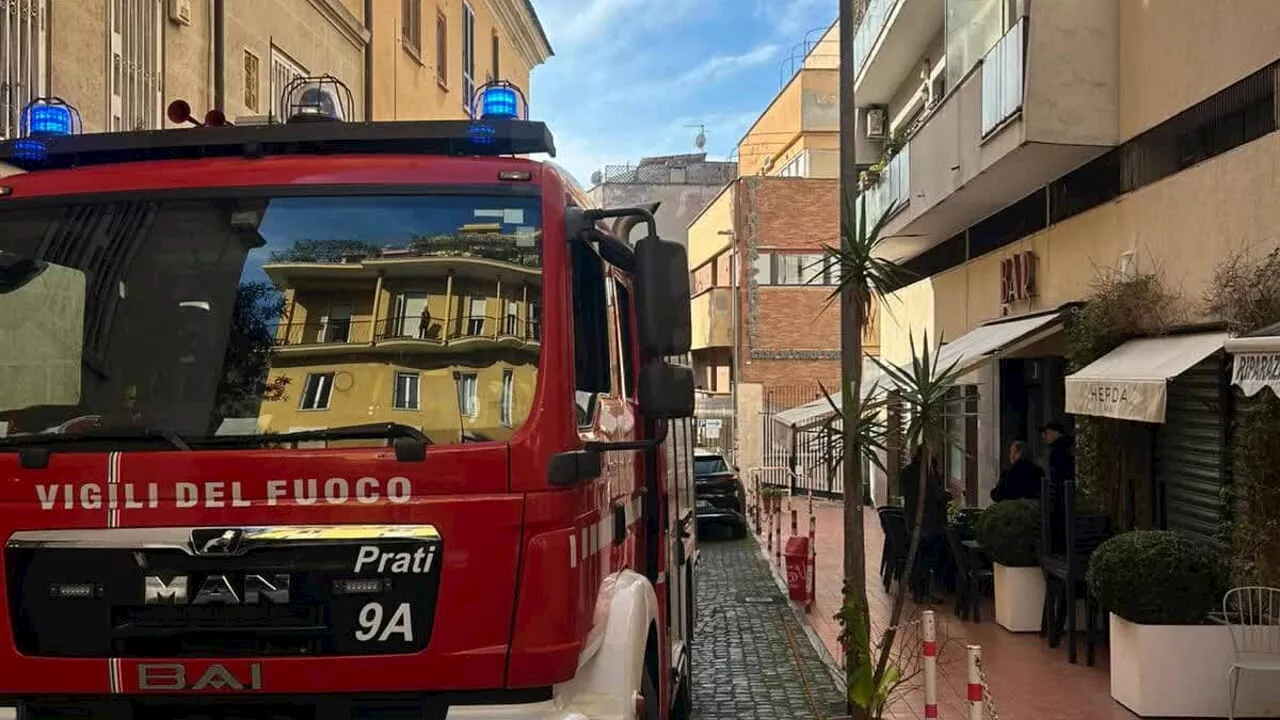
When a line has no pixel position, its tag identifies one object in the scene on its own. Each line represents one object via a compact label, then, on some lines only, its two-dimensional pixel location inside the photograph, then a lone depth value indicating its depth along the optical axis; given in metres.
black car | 20.02
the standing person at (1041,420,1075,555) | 12.31
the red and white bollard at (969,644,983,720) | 5.11
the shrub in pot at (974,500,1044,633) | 10.55
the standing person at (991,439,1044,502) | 12.09
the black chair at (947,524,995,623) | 11.35
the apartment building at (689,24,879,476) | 33.19
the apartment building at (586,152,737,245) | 56.84
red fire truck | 3.63
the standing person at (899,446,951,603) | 12.01
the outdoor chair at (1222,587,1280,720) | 7.06
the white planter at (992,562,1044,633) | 10.64
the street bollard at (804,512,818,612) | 12.85
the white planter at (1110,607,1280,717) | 7.57
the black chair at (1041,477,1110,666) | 9.38
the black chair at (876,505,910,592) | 12.73
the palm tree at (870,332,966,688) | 6.90
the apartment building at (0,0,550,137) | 8.54
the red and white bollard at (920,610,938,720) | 5.62
